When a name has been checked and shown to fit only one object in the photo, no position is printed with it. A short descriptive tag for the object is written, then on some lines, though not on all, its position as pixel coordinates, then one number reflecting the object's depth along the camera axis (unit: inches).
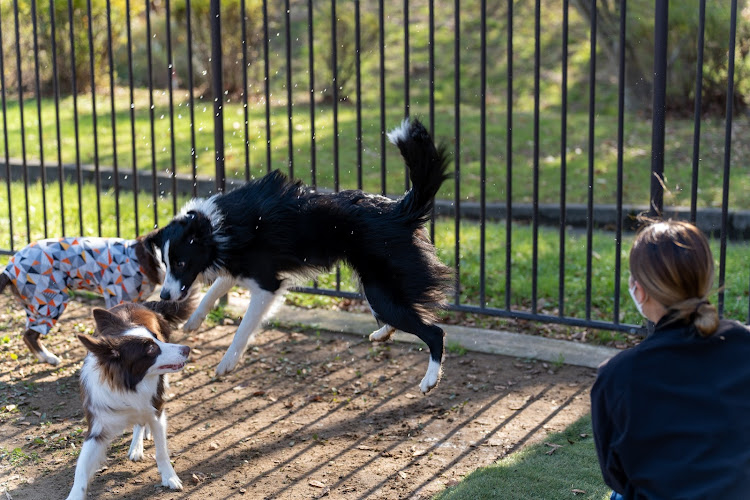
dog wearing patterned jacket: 218.8
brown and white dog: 159.5
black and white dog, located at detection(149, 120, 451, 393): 184.5
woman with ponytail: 93.7
